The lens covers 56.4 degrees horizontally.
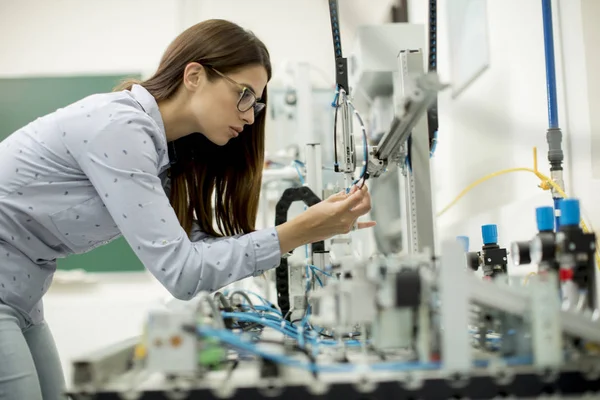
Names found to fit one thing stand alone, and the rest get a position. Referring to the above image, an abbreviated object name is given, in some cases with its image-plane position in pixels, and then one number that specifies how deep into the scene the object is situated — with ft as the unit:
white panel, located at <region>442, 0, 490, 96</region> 7.18
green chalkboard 11.10
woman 3.16
